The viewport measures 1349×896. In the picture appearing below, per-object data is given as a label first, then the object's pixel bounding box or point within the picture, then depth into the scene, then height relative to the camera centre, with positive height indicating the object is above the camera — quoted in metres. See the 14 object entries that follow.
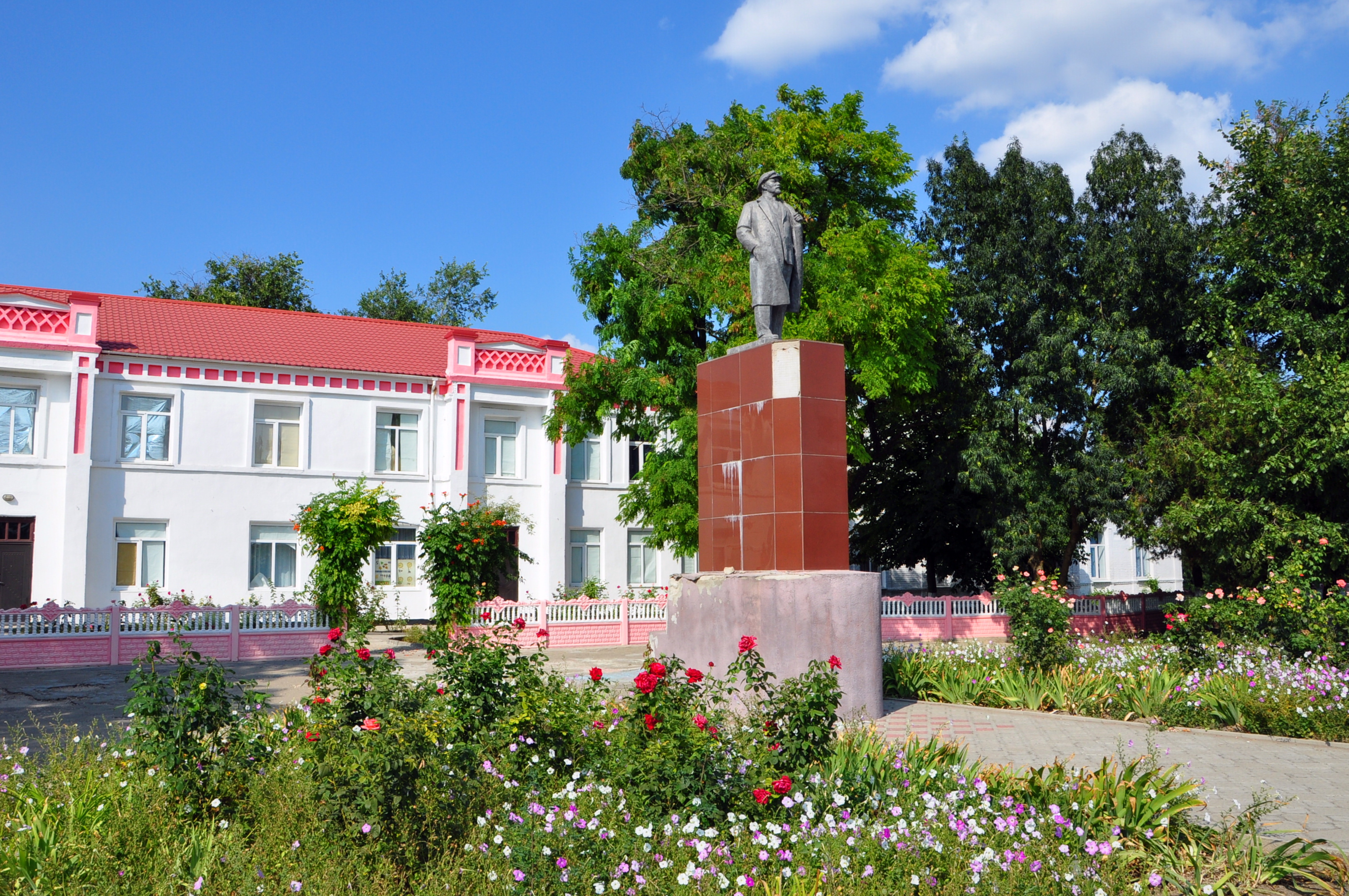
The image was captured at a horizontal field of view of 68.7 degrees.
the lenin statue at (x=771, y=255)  10.01 +2.98
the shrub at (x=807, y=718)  5.36 -0.94
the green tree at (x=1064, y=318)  20.83 +5.01
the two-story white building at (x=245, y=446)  21.25 +2.51
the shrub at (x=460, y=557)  18.05 -0.14
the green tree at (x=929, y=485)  21.75 +1.54
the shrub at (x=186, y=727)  5.06 -0.92
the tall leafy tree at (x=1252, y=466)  14.80 +1.34
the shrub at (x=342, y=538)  18.19 +0.22
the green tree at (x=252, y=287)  37.81 +10.19
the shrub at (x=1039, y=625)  11.34 -0.88
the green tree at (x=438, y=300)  42.97 +11.03
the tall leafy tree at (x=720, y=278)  17.88 +5.03
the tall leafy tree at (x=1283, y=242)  17.02 +5.58
